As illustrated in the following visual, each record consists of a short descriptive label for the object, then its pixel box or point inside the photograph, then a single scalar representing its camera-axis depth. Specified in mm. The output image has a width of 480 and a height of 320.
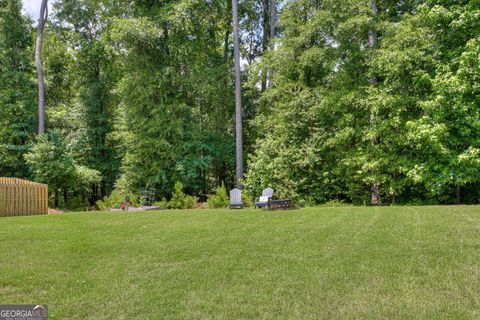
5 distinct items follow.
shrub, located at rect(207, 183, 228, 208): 14656
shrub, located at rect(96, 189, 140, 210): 15512
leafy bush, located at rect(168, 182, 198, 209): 15102
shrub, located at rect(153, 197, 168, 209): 15411
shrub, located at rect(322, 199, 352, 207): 14039
